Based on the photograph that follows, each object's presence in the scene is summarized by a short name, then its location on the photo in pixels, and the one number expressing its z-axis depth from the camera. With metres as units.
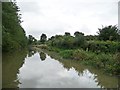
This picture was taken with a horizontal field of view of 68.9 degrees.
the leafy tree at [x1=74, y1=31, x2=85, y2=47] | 11.37
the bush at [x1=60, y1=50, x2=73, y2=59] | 9.21
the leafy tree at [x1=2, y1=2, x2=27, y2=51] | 9.32
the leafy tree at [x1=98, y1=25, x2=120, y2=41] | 12.10
